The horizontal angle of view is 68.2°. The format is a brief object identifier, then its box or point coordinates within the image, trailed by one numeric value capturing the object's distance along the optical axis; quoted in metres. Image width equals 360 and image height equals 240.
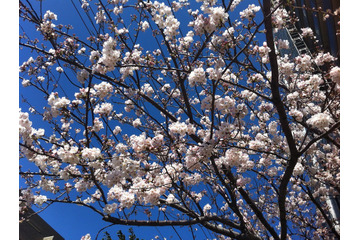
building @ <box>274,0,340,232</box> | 10.66
